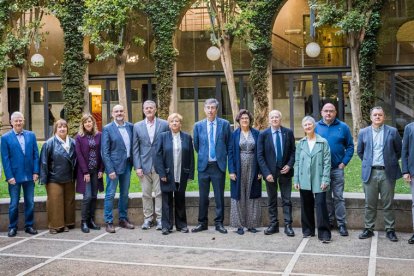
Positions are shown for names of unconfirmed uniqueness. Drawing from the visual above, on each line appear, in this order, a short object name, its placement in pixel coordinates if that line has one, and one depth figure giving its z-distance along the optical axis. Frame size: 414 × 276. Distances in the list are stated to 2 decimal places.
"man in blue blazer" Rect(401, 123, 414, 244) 8.05
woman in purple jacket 9.17
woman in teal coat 8.30
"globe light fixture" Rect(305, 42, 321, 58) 24.45
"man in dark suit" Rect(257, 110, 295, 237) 8.72
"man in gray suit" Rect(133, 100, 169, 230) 9.27
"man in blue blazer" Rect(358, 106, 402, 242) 8.26
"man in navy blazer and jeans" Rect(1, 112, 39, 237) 8.97
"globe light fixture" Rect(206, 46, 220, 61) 25.40
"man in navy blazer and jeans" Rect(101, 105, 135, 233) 9.13
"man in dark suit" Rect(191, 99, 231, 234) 9.02
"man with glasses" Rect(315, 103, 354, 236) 8.64
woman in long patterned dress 8.88
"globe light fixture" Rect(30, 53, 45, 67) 24.42
